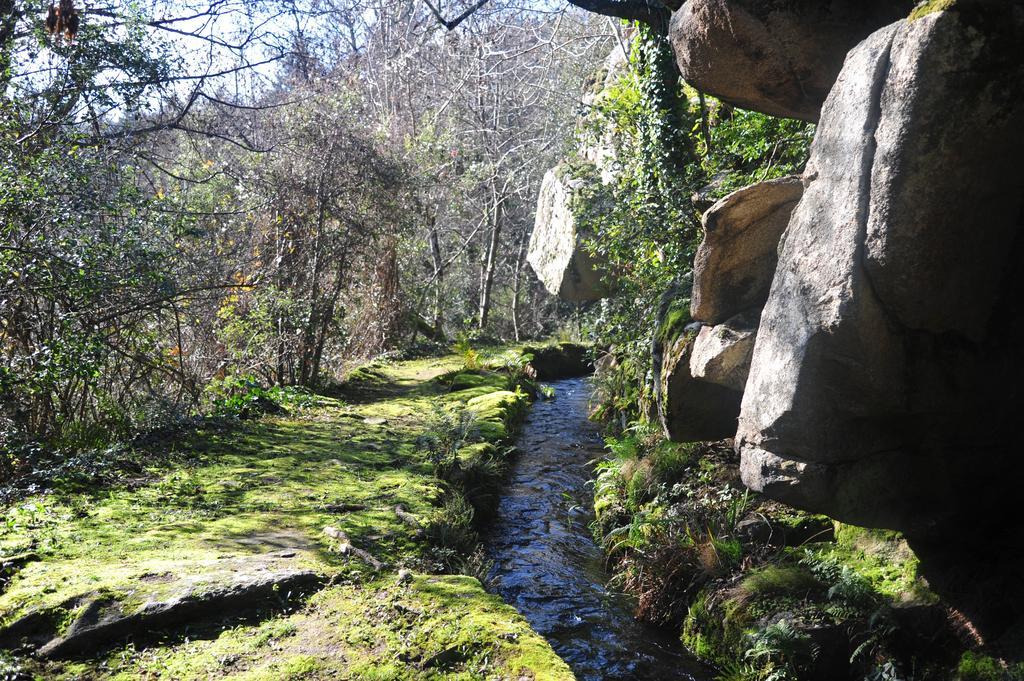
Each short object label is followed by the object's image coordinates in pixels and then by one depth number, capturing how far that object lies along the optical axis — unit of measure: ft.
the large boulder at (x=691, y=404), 21.52
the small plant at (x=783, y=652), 15.34
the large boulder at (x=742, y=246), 19.13
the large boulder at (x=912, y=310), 12.73
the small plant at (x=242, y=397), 30.66
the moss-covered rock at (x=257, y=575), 13.29
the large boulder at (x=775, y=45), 17.47
